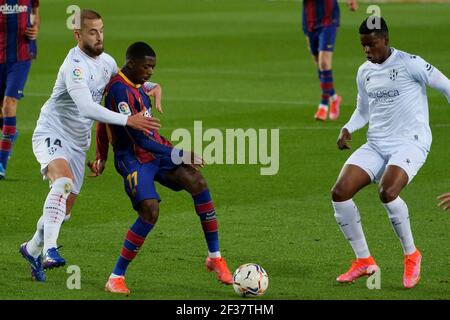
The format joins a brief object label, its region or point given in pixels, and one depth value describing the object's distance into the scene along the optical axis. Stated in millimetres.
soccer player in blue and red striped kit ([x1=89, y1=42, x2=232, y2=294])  18109
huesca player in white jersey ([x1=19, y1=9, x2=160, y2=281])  18312
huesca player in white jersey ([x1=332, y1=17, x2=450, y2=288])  18891
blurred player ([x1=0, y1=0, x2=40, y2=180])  28828
